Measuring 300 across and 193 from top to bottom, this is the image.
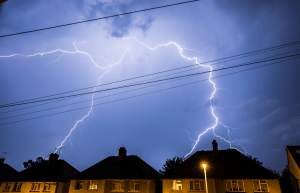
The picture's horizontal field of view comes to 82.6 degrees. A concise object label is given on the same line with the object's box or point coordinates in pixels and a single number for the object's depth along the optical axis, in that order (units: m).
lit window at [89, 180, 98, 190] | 23.32
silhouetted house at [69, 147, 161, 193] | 22.89
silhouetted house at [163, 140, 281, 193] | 18.83
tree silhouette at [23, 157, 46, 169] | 46.28
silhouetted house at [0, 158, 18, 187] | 32.68
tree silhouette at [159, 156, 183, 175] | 39.25
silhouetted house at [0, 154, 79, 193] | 25.41
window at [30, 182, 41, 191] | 25.34
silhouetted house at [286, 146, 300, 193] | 20.17
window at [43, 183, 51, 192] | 25.33
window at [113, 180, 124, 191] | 23.00
